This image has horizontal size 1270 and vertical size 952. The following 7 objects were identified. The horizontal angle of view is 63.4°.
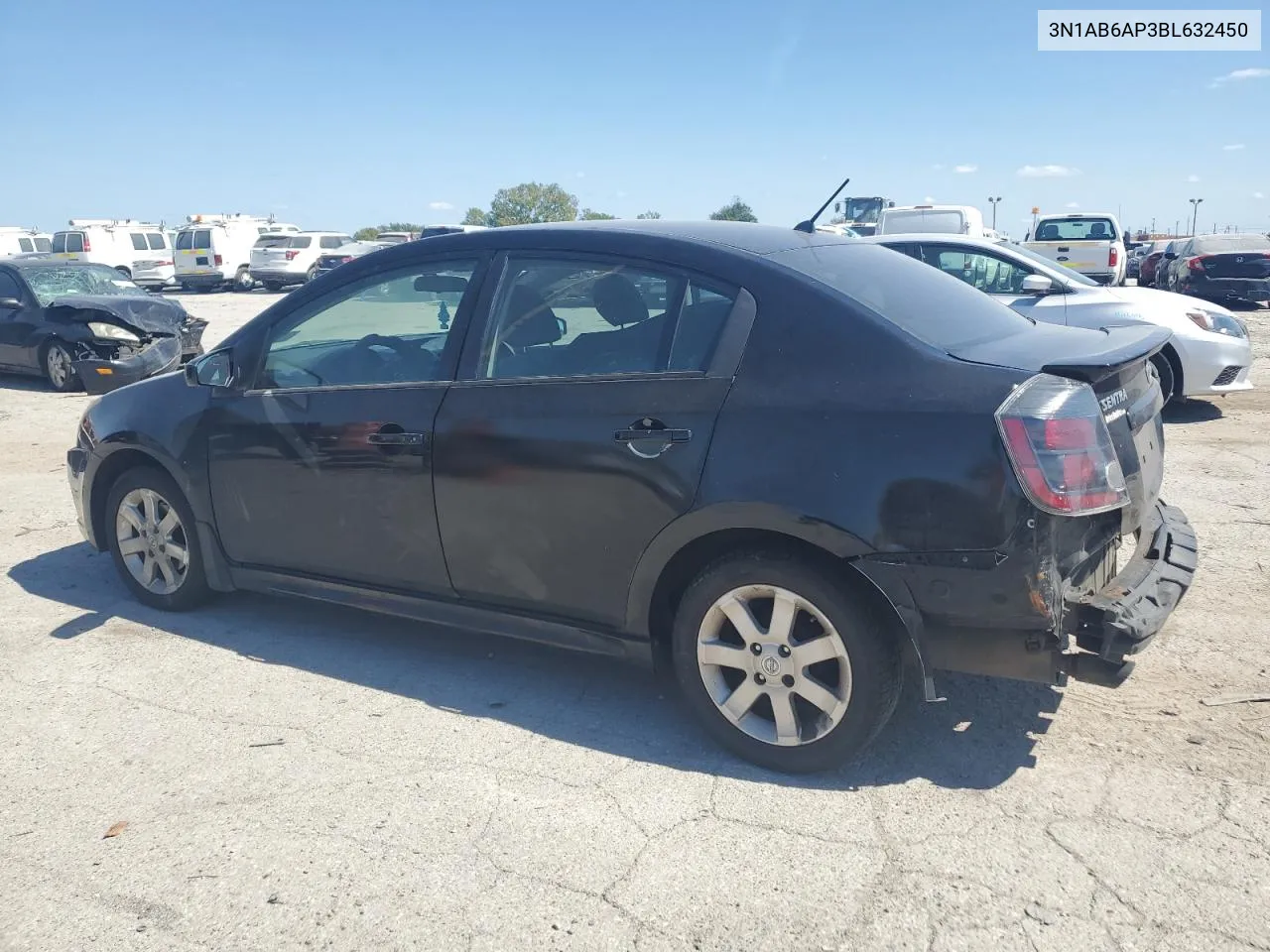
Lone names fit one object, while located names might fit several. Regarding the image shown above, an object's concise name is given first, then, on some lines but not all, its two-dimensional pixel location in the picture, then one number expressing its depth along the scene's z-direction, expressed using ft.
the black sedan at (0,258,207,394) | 41.16
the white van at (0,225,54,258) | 123.65
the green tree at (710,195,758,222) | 146.97
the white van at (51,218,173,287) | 107.55
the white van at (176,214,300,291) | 108.99
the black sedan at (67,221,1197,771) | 9.94
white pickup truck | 59.00
